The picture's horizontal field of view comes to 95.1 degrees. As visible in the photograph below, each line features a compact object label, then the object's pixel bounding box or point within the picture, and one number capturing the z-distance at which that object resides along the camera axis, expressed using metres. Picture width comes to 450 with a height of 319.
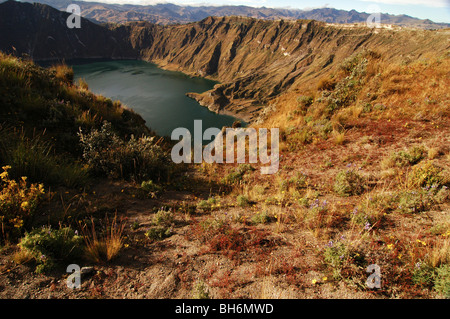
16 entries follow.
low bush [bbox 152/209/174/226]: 4.56
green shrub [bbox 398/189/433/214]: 4.21
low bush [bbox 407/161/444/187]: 4.66
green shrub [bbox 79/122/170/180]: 6.38
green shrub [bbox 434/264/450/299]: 2.53
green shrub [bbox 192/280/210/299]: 2.78
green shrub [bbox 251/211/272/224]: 4.62
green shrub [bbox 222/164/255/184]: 7.66
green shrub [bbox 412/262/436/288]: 2.76
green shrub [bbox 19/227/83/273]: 2.92
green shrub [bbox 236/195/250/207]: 5.56
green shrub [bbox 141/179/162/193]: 5.95
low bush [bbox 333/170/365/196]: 5.41
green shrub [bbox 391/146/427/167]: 5.75
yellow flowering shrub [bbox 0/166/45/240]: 3.27
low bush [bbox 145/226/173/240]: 4.11
